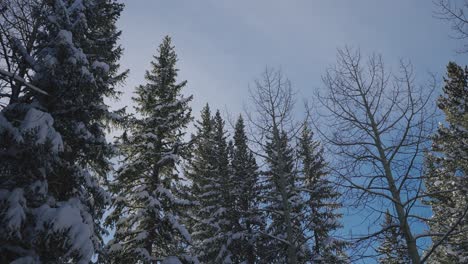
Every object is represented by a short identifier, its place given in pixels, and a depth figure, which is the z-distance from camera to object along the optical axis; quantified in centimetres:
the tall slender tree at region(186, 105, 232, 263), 1720
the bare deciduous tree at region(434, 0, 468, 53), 668
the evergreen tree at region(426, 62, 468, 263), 1728
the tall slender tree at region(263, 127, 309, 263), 1066
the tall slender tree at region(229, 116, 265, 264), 1716
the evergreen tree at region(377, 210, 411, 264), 662
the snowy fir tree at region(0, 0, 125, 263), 632
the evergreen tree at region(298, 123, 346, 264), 1659
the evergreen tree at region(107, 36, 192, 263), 1202
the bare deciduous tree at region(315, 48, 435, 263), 675
